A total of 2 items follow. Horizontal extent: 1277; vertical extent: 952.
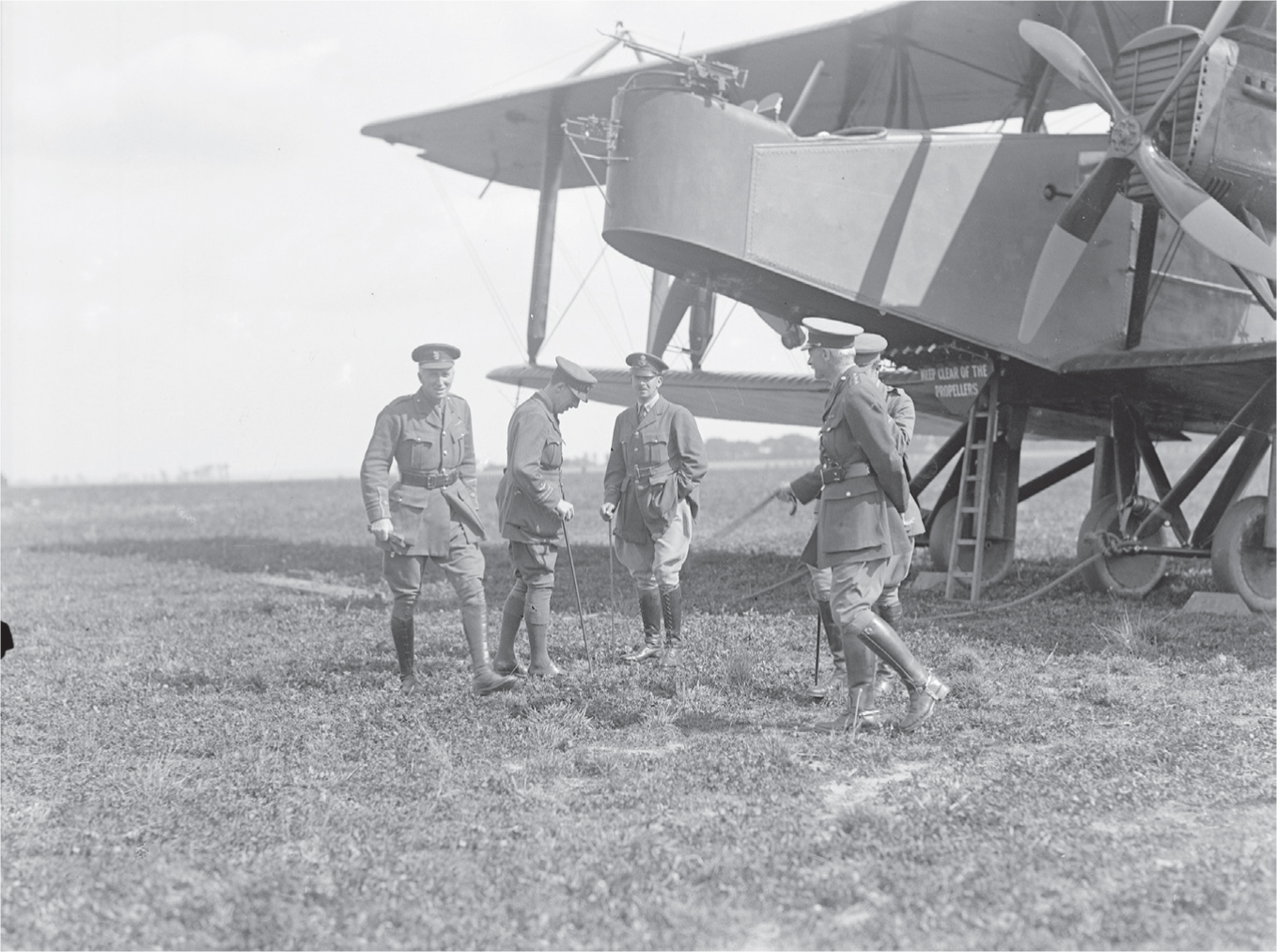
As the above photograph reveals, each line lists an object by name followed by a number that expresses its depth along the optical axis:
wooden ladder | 11.02
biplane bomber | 9.36
